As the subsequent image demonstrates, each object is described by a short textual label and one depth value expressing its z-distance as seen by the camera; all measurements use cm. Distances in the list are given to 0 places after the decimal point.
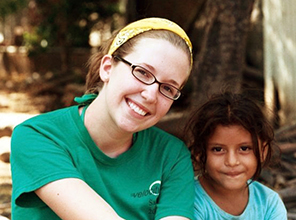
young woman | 193
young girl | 242
